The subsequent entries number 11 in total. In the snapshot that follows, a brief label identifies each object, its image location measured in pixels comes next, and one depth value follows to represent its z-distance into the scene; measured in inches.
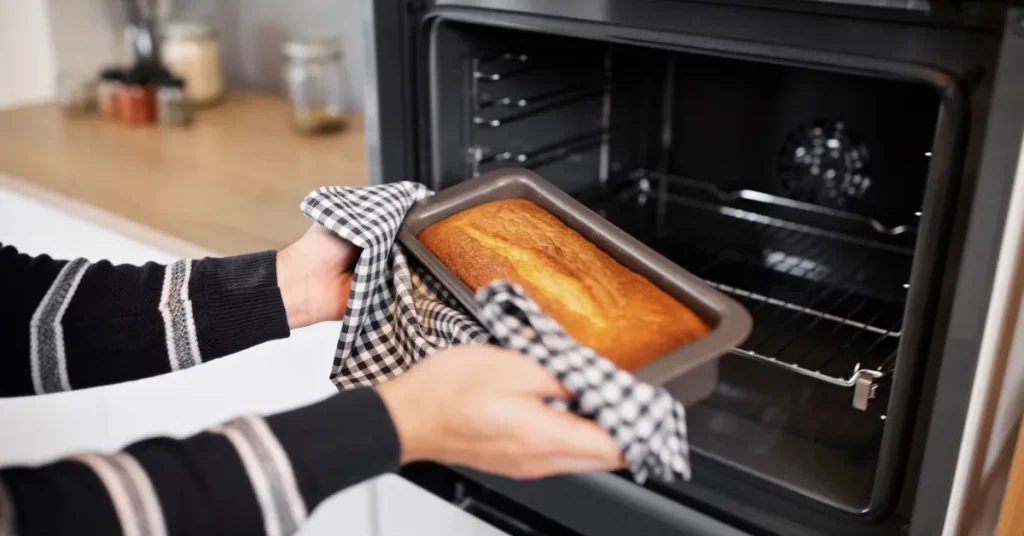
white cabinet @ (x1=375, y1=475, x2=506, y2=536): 45.3
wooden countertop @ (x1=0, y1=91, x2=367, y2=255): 54.7
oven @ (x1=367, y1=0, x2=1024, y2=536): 29.5
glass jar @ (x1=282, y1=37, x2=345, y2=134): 72.2
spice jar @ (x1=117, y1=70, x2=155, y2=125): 75.0
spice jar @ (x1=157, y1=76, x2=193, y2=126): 73.9
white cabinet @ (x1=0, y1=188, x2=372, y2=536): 50.9
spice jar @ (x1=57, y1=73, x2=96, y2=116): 78.2
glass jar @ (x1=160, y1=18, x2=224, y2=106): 78.4
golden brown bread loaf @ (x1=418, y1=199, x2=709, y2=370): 29.5
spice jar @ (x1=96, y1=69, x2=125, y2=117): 76.7
